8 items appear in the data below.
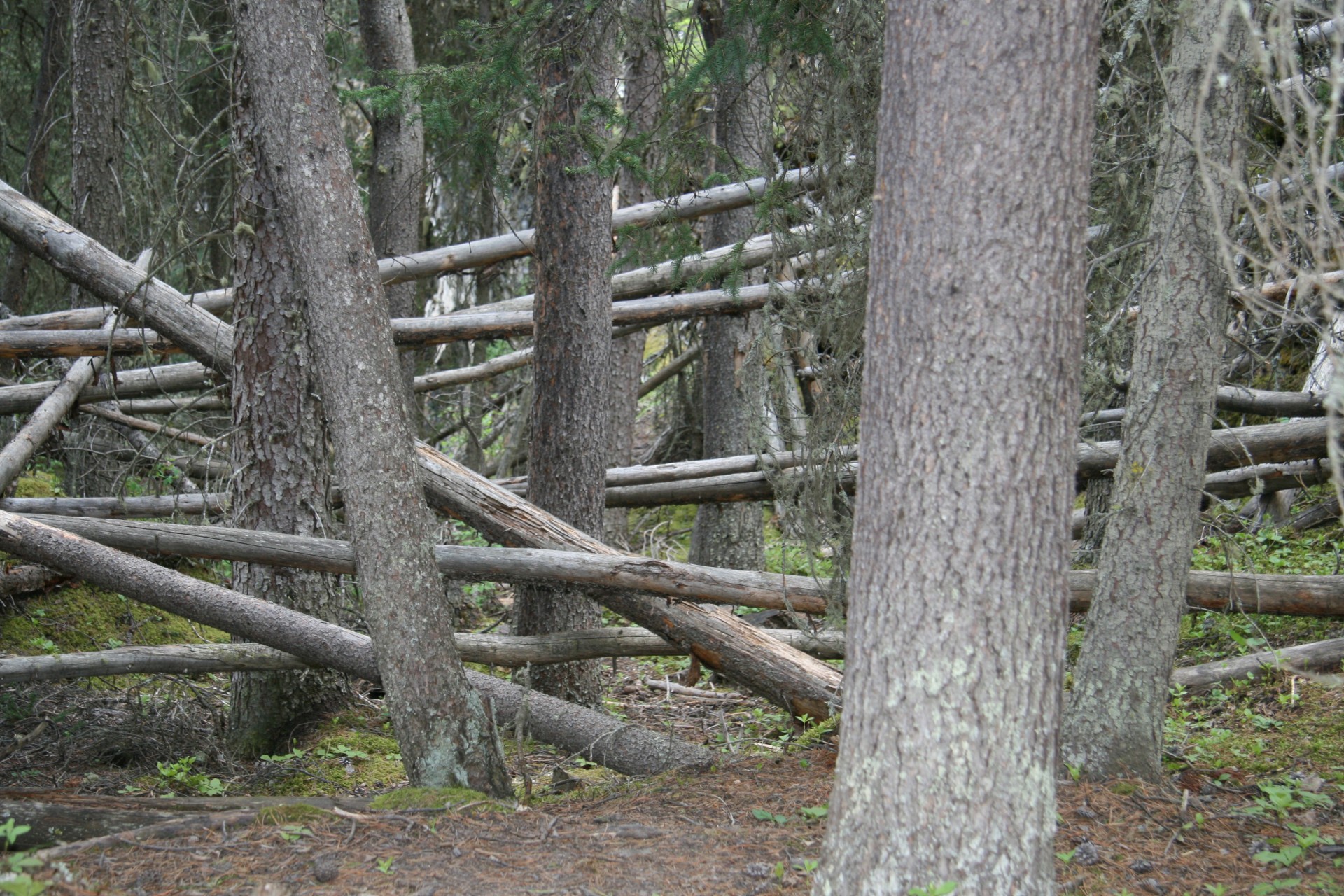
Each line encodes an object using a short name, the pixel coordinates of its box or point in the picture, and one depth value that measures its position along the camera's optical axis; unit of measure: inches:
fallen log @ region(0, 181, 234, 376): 478.6
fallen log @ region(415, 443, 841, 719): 425.4
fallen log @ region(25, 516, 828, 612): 428.5
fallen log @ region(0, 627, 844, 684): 427.5
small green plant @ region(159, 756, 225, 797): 401.7
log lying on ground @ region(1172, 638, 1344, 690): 431.8
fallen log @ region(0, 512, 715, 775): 416.8
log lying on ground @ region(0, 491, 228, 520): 541.0
